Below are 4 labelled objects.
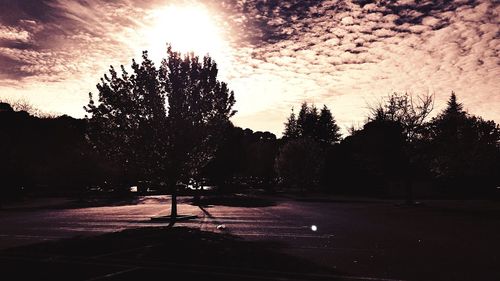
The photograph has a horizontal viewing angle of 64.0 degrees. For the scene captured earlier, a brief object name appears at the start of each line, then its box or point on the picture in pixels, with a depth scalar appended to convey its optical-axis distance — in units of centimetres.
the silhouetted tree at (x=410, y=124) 3353
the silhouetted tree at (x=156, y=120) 2153
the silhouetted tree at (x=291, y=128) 8750
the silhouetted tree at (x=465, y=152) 4441
